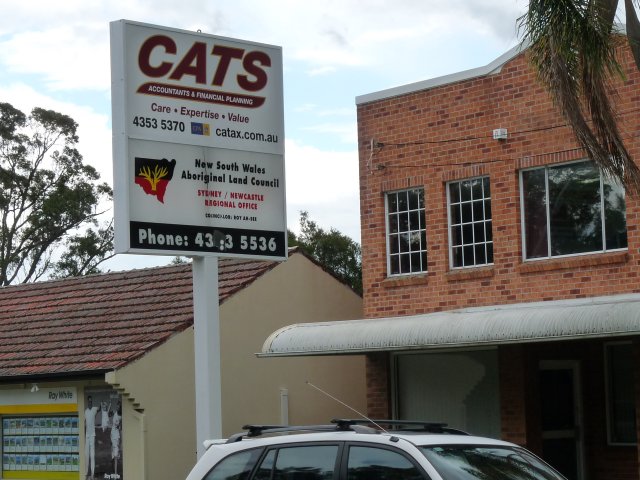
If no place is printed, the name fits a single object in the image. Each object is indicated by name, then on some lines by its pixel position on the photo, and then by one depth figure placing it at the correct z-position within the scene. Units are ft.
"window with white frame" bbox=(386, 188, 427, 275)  63.26
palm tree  44.34
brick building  55.83
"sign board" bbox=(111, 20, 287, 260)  44.47
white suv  26.78
